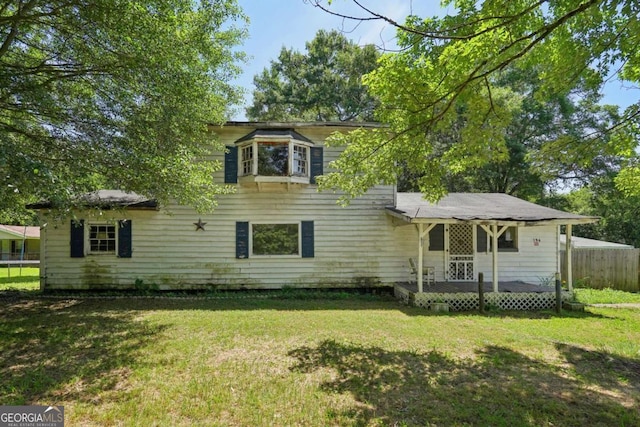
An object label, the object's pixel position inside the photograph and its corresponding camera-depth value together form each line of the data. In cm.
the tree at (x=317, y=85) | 2517
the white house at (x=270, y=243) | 1102
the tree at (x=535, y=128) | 2150
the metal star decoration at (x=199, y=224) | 1121
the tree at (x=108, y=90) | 650
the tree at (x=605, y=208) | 2256
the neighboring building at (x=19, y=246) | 3009
